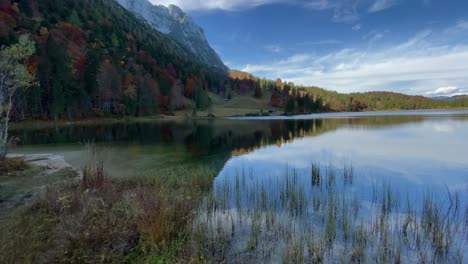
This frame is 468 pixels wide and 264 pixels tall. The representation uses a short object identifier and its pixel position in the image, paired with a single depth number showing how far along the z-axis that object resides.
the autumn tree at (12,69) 13.43
